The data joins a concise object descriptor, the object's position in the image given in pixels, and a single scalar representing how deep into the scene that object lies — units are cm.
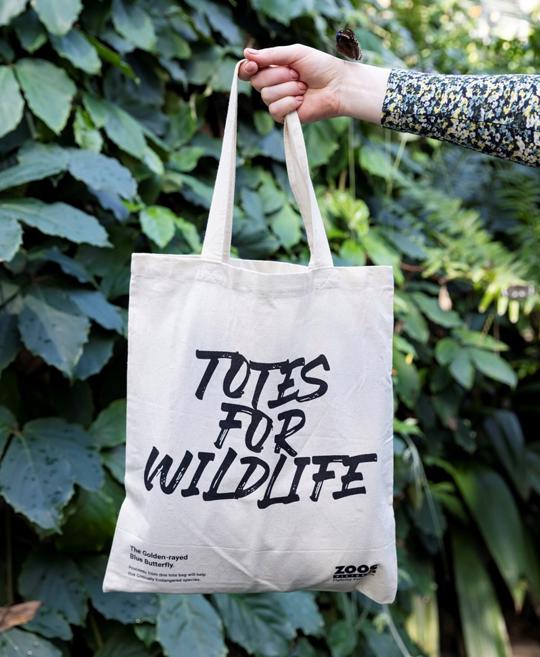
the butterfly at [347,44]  115
